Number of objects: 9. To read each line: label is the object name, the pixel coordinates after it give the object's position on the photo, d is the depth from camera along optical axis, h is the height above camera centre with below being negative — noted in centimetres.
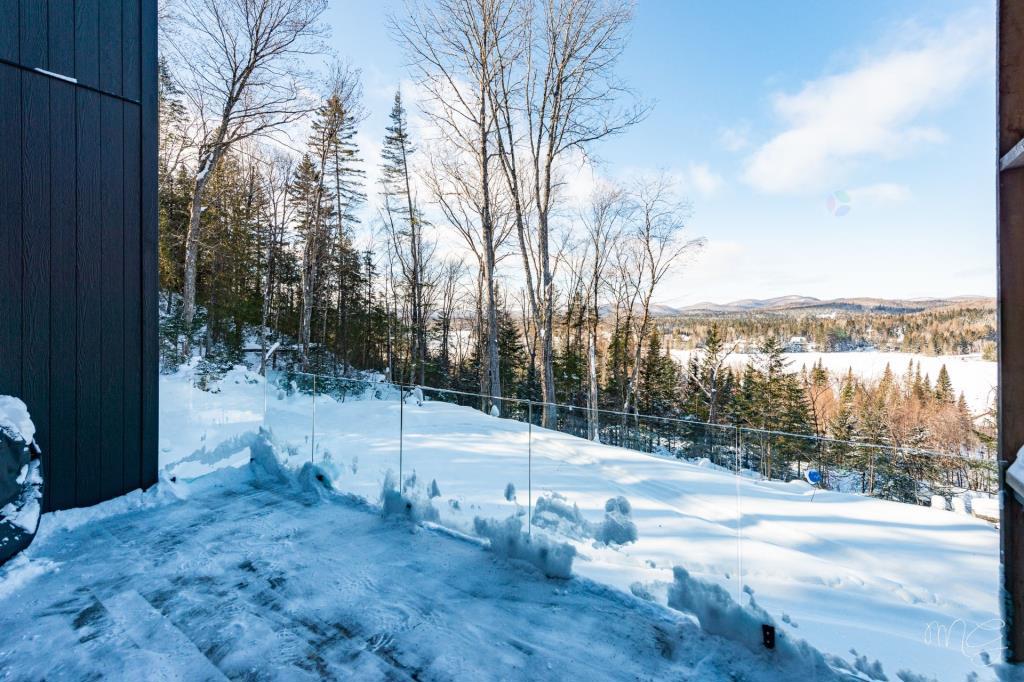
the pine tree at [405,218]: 1667 +470
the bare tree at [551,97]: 936 +523
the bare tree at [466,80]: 927 +552
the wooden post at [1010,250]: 176 +35
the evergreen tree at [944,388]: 1736 -161
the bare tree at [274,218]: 1455 +438
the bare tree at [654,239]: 1559 +373
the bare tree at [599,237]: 1571 +389
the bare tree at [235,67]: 952 +594
